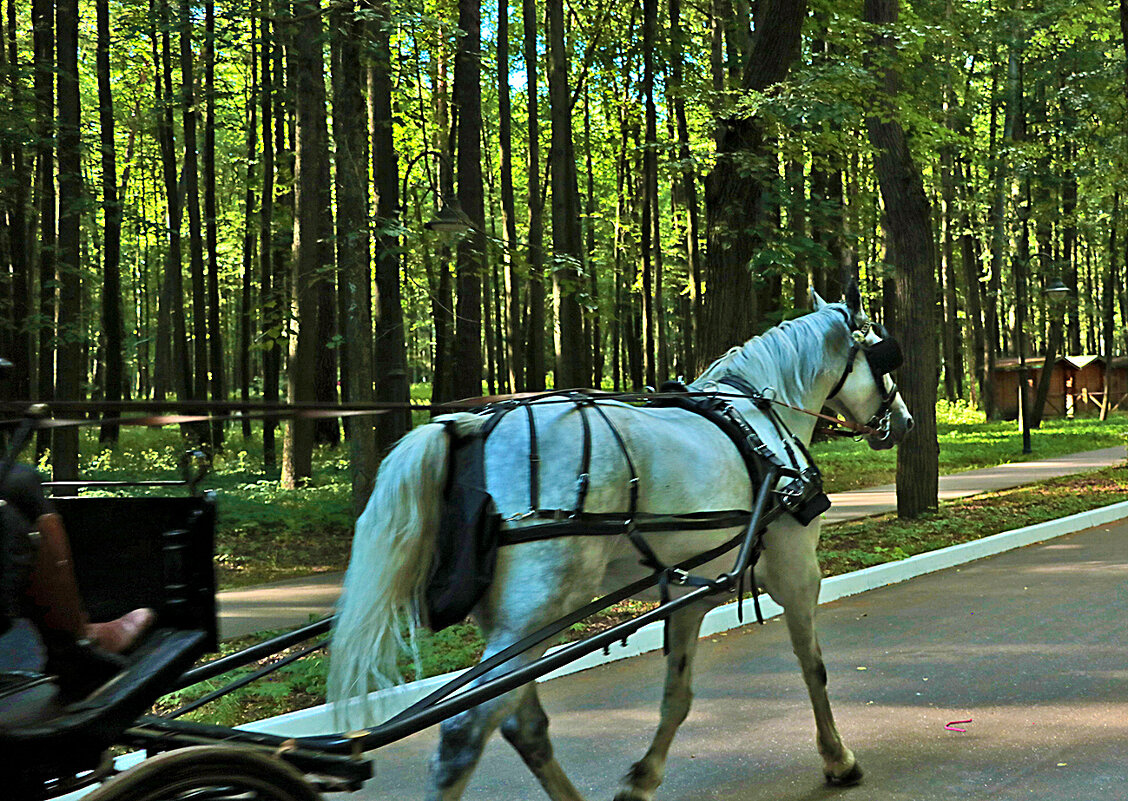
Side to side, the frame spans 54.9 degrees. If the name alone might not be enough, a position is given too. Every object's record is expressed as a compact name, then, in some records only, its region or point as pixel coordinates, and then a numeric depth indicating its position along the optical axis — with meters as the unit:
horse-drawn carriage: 3.00
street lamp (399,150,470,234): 11.66
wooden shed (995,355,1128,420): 41.31
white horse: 3.72
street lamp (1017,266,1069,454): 23.09
